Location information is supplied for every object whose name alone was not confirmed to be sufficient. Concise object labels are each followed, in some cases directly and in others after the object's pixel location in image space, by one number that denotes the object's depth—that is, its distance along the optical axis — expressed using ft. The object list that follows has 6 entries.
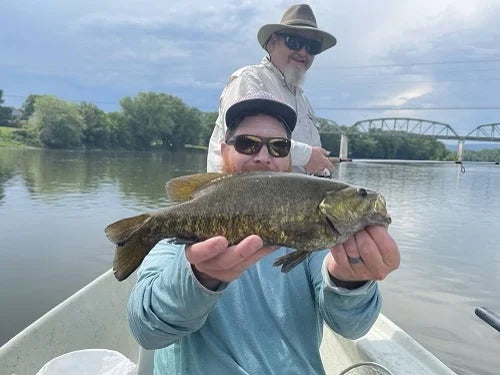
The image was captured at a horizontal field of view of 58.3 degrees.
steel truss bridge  373.07
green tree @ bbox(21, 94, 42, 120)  398.01
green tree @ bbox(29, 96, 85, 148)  271.49
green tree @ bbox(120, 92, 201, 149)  317.42
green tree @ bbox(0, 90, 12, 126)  343.57
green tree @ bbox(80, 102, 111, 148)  296.51
